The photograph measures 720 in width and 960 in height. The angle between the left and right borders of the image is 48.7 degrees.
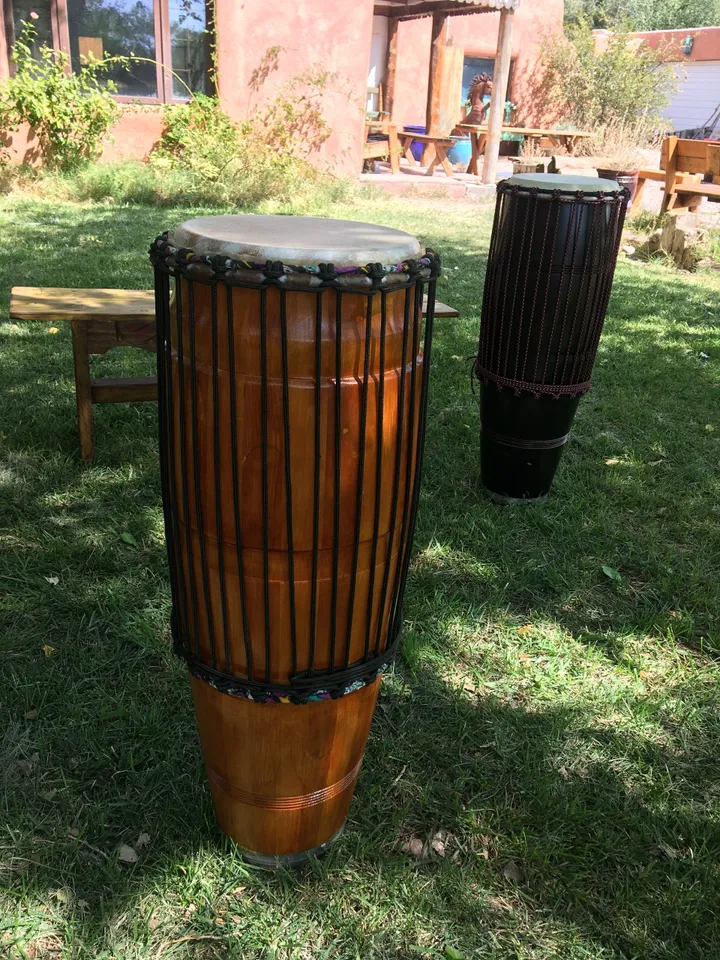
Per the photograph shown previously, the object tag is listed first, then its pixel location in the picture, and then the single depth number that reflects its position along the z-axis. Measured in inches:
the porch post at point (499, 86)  452.4
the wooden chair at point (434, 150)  486.9
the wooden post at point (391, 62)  617.0
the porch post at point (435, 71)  553.3
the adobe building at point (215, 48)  386.0
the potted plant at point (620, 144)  520.7
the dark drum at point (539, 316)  122.2
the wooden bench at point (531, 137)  529.0
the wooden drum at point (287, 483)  56.4
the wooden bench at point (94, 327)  133.3
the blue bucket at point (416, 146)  596.4
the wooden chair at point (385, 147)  476.1
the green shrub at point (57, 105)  357.7
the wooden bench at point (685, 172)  359.3
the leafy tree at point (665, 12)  1243.2
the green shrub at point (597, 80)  683.4
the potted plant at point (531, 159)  413.7
